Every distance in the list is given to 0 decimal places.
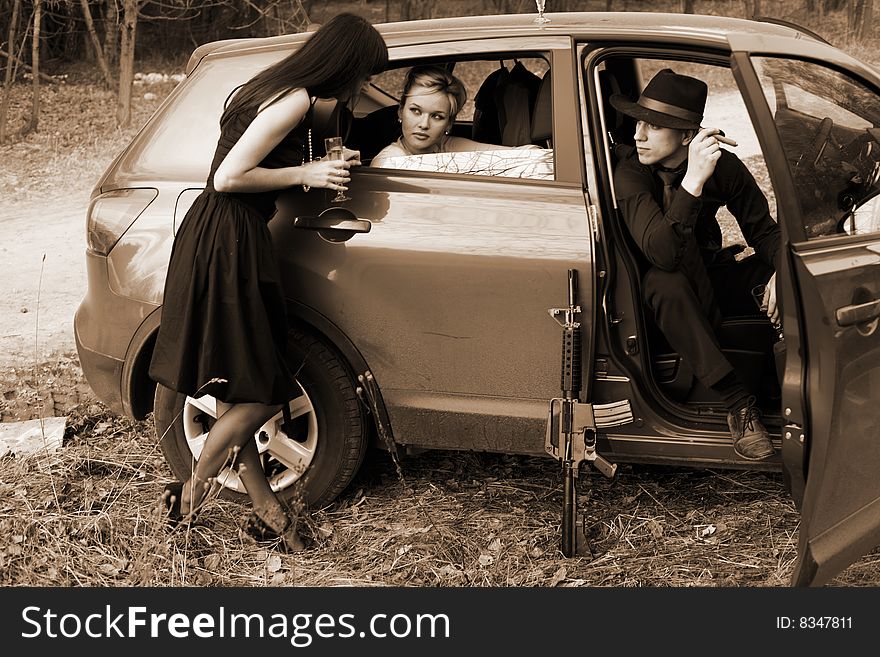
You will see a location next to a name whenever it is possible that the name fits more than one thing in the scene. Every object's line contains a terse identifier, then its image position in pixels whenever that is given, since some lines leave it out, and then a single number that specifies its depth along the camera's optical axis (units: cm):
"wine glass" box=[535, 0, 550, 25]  355
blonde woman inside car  383
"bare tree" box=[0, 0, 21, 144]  1108
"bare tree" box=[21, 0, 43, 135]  1110
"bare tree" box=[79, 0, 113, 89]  1215
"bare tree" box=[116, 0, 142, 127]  1127
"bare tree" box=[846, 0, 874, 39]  1716
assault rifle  331
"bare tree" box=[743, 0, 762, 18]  1833
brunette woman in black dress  326
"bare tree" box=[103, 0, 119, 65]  1279
